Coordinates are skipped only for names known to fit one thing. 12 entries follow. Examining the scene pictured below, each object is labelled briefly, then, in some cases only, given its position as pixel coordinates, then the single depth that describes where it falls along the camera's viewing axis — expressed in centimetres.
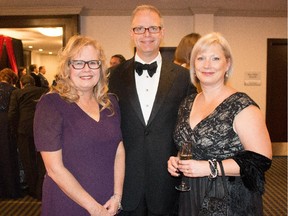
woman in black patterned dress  180
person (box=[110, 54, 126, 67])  586
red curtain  700
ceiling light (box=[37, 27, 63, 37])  695
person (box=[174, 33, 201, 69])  315
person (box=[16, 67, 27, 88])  637
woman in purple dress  183
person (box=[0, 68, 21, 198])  465
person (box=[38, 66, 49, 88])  625
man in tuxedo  235
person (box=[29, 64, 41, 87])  628
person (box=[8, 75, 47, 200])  453
